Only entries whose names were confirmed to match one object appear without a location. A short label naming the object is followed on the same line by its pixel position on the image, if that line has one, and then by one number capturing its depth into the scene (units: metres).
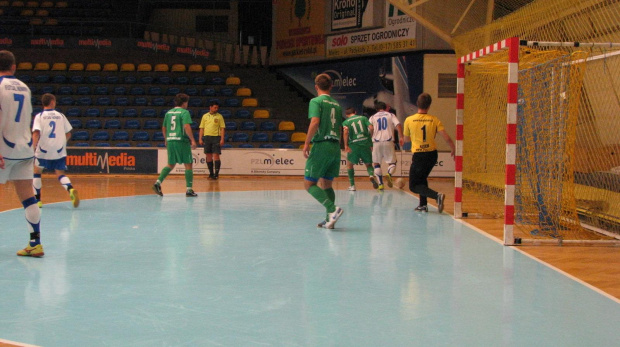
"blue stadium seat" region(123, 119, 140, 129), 20.88
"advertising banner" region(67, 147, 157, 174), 18.64
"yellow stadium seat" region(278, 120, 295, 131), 21.33
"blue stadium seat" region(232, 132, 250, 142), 20.47
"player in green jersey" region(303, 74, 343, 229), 7.95
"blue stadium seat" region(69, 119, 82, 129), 20.83
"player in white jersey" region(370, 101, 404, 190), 13.56
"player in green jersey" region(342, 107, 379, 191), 12.95
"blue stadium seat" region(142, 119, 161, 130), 20.78
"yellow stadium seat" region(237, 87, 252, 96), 22.99
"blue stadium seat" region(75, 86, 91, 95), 22.89
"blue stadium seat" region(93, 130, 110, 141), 20.30
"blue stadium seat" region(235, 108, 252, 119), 21.86
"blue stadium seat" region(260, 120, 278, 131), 21.27
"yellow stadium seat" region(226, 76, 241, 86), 23.77
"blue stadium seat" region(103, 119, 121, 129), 20.91
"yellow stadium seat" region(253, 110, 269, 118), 21.91
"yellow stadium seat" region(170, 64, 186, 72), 24.76
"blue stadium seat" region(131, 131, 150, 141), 20.27
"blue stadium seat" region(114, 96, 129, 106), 22.19
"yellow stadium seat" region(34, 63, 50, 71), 24.43
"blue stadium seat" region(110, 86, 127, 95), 22.88
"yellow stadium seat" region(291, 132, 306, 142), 20.58
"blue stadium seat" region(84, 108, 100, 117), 21.53
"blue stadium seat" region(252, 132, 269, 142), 20.61
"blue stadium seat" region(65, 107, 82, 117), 21.45
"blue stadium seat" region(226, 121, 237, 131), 21.00
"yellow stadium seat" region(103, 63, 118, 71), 24.58
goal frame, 7.18
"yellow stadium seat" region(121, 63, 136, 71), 24.56
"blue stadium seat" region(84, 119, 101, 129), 20.91
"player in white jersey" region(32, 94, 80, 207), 9.91
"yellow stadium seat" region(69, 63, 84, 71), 24.55
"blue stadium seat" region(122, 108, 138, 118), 21.52
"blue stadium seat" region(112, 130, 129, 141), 20.30
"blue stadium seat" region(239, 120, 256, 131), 21.16
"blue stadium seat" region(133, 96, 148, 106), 22.14
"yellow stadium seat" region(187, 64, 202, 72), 24.88
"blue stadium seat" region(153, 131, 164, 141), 20.27
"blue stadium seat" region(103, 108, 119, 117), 21.56
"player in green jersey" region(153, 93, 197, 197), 11.55
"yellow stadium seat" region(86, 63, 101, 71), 24.58
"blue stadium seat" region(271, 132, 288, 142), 20.62
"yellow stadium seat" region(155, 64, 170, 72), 24.69
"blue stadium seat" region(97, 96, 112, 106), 22.19
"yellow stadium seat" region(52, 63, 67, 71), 24.55
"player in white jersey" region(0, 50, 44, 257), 5.93
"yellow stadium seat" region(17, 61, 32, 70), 24.22
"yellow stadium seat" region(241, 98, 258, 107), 22.39
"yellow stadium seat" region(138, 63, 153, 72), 24.66
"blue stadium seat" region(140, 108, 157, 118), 21.47
